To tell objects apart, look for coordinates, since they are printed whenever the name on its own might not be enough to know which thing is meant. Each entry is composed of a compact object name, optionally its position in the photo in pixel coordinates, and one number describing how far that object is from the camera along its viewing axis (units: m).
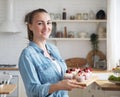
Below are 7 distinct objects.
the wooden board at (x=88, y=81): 1.41
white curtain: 4.74
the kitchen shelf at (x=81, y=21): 5.03
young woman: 1.29
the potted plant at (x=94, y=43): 5.07
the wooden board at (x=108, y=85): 2.94
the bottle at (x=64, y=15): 5.11
